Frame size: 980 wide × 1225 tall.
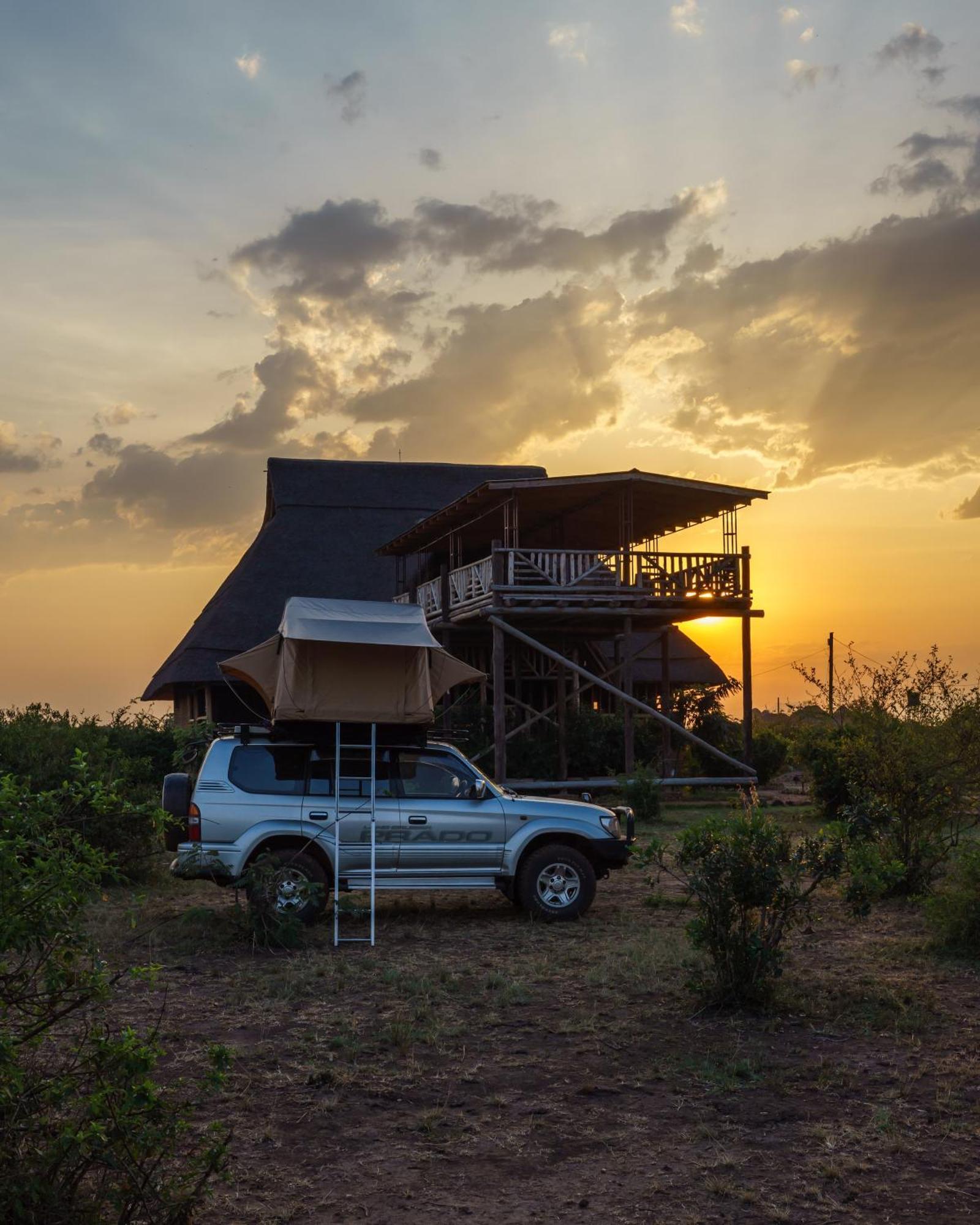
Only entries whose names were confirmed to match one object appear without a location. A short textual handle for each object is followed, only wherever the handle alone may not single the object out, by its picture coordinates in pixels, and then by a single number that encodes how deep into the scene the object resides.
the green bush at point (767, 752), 30.45
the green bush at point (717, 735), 30.19
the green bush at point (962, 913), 9.89
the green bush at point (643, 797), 22.12
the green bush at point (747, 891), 8.10
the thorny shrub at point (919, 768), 12.65
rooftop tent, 11.04
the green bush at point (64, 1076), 4.13
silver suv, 10.78
